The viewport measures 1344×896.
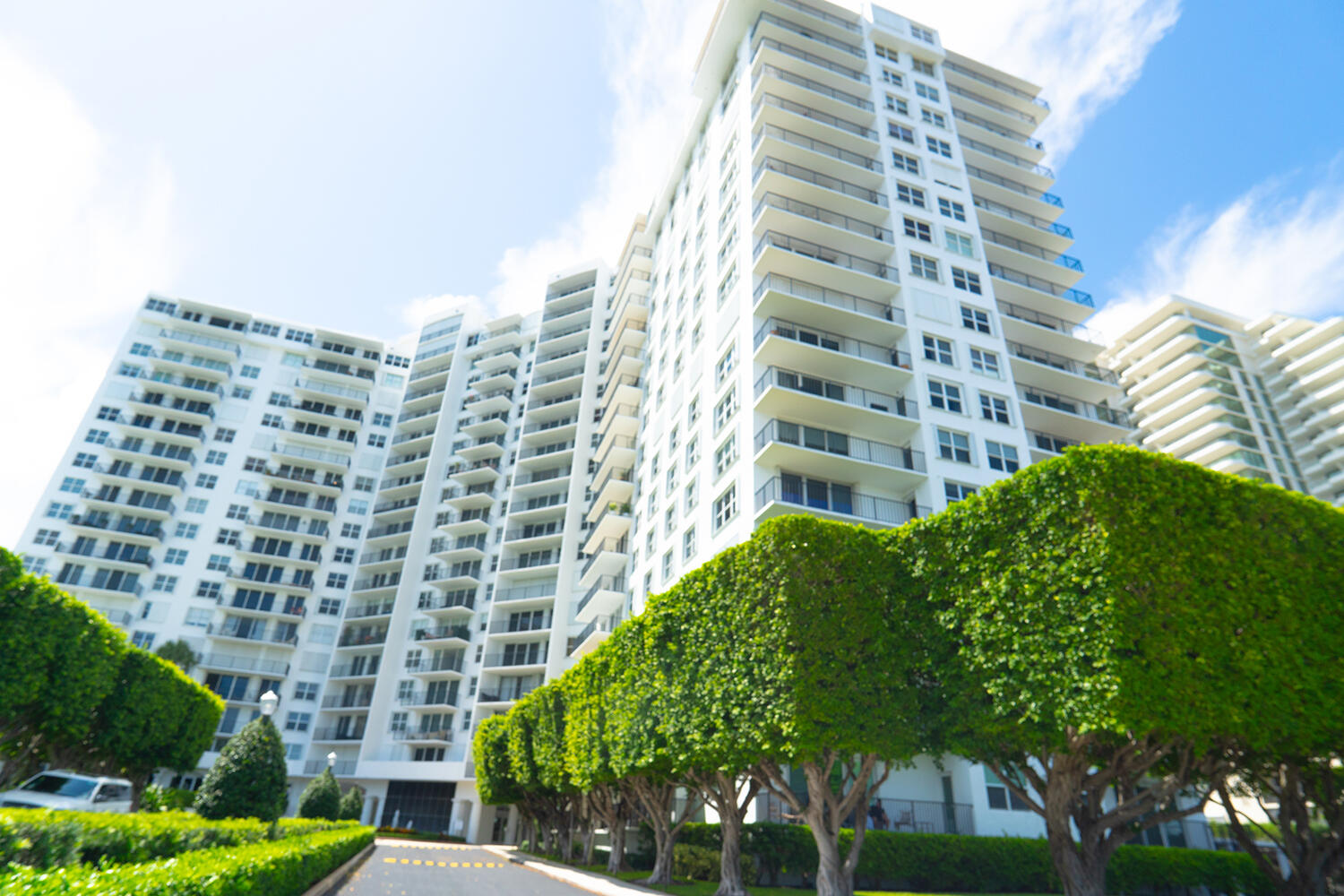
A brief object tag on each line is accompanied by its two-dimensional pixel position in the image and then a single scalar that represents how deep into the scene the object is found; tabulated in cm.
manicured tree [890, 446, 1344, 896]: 1370
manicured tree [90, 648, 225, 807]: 3133
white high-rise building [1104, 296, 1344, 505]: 7981
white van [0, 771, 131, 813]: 2069
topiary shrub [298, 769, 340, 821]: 3788
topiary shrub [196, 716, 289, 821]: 1941
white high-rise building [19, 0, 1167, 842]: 3597
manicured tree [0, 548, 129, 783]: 2434
